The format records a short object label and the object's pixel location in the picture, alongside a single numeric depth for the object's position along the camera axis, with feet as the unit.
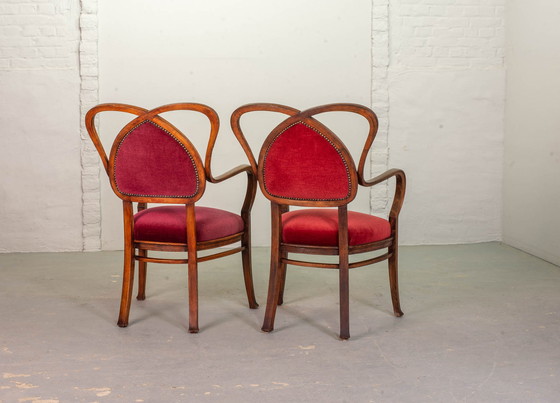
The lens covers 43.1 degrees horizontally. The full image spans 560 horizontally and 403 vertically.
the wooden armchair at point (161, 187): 10.44
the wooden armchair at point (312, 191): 10.01
